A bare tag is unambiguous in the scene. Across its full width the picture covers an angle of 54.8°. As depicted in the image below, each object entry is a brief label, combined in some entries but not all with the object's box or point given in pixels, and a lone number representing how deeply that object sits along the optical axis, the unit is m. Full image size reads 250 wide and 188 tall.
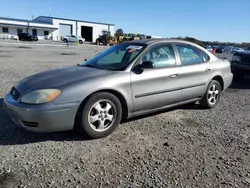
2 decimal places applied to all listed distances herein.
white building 58.81
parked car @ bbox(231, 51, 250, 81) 8.53
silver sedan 3.36
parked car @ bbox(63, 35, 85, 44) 52.56
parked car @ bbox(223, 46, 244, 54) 44.35
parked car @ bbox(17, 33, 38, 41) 45.34
